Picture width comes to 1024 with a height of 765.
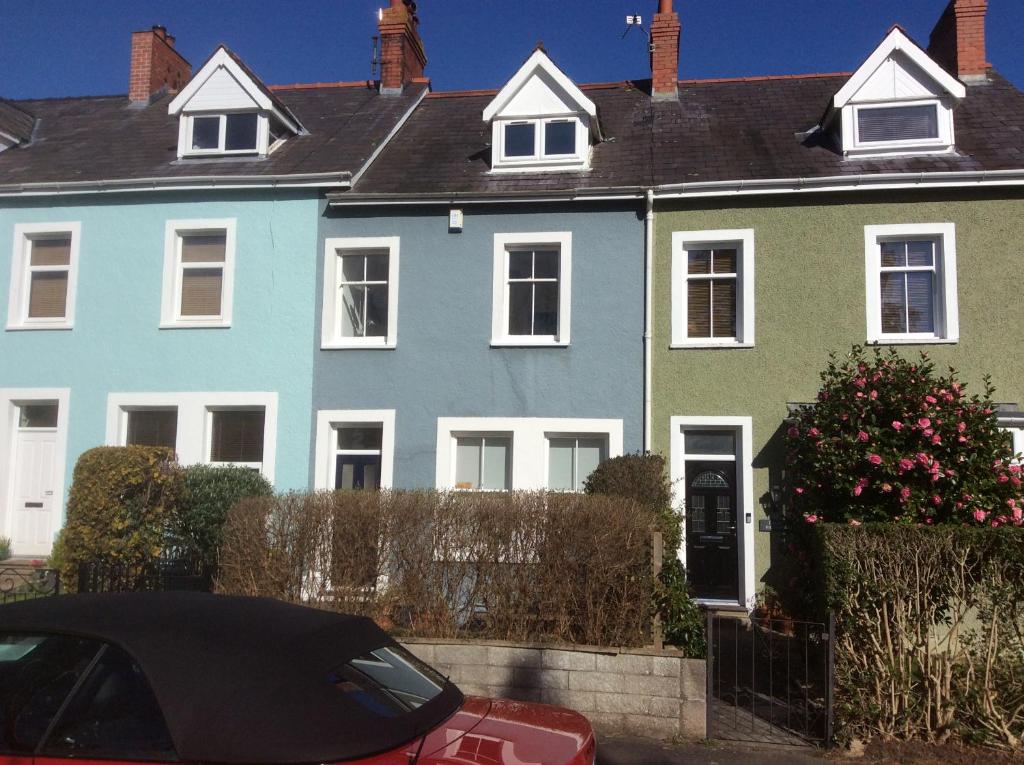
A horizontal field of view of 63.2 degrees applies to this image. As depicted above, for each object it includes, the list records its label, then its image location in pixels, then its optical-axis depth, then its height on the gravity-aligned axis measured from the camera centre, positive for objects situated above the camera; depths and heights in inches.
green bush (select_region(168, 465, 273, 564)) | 446.3 -15.6
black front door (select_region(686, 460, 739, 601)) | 475.8 -23.7
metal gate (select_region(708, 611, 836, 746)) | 273.6 -74.7
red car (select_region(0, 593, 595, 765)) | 134.3 -37.6
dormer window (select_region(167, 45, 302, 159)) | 575.8 +253.4
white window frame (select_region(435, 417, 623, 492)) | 486.0 +28.8
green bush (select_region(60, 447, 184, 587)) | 422.0 -18.1
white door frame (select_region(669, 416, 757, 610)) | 457.4 +8.3
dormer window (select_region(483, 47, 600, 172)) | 540.4 +236.9
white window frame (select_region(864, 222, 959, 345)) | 461.4 +116.8
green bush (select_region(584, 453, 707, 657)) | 288.7 -16.3
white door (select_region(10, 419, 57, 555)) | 527.2 -12.7
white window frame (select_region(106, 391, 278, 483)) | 512.7 +37.5
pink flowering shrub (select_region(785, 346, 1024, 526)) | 364.5 +16.9
